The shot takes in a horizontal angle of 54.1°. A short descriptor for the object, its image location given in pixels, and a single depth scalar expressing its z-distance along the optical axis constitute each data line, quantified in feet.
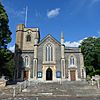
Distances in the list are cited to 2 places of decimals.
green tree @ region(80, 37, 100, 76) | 82.74
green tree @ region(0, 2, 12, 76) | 52.07
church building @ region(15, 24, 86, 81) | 70.82
